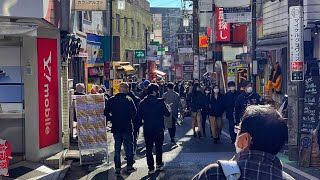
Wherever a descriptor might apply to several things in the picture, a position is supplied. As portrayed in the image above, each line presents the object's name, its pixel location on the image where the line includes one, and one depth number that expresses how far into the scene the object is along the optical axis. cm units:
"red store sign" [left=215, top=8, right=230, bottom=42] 2901
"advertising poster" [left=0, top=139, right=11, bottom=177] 675
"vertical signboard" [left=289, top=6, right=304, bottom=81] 989
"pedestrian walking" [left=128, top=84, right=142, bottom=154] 1106
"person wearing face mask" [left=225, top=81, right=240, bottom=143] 1310
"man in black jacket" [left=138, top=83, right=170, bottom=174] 936
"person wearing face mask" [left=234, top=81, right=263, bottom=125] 1213
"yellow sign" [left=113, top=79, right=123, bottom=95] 2380
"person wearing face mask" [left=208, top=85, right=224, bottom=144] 1327
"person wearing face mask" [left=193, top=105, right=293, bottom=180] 236
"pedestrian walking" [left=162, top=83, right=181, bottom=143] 1407
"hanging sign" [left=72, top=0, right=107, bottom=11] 1383
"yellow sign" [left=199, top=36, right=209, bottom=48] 3969
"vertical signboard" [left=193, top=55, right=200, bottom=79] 3120
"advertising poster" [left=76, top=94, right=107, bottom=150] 1025
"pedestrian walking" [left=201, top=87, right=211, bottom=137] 1410
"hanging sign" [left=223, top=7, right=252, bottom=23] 1739
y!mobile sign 991
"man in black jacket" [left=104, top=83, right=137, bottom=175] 935
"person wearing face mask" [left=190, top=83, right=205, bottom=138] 1443
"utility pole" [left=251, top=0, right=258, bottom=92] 1709
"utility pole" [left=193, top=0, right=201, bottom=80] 3005
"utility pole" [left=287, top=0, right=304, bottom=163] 1038
